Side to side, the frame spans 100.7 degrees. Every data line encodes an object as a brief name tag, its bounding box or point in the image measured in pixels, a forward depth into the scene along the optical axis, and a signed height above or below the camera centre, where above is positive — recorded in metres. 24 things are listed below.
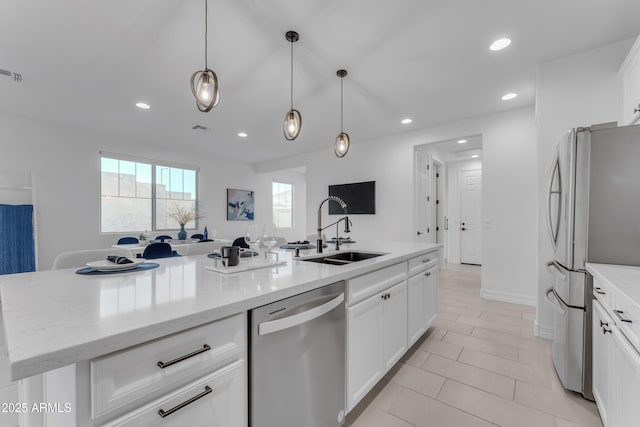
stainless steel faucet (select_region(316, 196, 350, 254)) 2.17 -0.24
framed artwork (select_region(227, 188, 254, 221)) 6.66 +0.12
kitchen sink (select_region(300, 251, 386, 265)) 2.00 -0.39
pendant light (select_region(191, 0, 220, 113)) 1.78 +0.81
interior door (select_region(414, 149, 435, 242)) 4.73 +0.25
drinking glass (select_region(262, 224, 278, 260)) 1.69 -0.19
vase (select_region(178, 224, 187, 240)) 4.68 -0.46
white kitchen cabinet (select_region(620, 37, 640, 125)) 1.97 +1.02
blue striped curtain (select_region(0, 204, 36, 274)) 3.63 -0.44
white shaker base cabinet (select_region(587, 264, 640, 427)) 1.05 -0.61
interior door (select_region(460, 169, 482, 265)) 6.45 -0.12
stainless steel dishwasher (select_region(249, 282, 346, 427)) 1.00 -0.66
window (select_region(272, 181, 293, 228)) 8.03 +0.18
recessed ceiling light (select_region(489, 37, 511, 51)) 2.29 +1.48
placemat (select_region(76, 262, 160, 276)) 1.40 -0.34
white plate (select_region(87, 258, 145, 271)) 1.40 -0.30
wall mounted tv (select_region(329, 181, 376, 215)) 5.11 +0.28
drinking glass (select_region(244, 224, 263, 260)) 1.59 -0.16
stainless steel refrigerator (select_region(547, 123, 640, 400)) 1.62 -0.04
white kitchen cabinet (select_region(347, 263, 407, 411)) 1.49 -0.80
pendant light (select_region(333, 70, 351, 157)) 2.90 +0.73
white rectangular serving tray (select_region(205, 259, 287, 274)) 1.36 -0.31
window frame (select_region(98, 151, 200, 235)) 4.73 +0.76
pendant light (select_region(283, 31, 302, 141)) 2.35 +0.77
